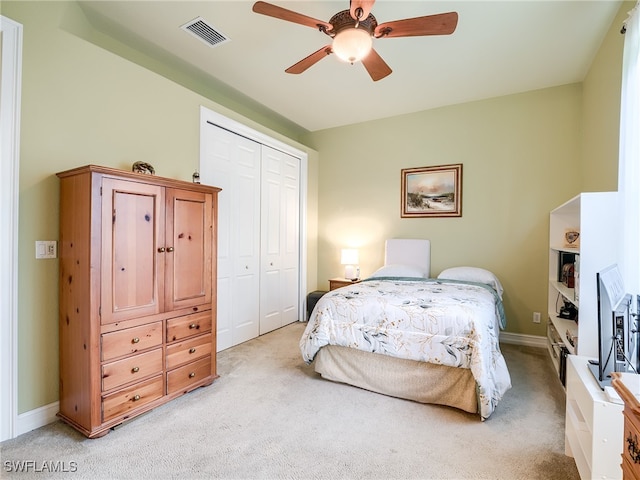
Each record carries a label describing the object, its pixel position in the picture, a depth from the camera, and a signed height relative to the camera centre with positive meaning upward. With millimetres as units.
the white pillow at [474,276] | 3499 -425
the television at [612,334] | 1419 -428
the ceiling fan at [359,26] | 1853 +1326
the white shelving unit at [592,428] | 1272 -811
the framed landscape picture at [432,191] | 4074 +633
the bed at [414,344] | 2162 -798
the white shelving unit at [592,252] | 1960 -74
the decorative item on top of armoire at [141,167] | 2320 +503
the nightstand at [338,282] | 4382 -628
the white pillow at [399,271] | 3863 -416
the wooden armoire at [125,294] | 1888 -391
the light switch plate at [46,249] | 2047 -97
